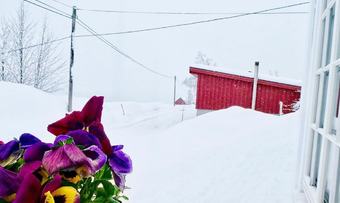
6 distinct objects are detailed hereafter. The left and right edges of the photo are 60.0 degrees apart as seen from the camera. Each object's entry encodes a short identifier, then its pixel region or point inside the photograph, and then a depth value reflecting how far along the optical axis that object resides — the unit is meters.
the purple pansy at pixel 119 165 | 0.59
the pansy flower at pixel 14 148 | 0.55
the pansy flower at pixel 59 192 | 0.45
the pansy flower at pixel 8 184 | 0.47
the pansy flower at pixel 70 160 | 0.46
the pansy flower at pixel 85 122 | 0.61
